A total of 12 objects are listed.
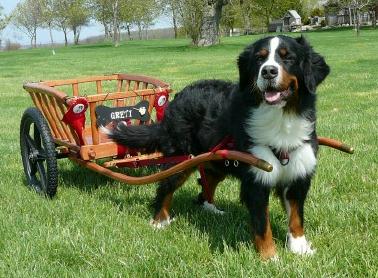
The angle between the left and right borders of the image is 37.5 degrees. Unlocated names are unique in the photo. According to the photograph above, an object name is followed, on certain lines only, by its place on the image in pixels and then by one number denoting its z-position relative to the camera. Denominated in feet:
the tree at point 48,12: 299.52
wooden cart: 16.31
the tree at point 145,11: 260.62
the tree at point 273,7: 285.84
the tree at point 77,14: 278.15
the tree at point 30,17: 315.37
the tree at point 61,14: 292.61
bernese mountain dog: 11.30
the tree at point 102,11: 239.56
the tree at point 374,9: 226.38
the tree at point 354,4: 185.57
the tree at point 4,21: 191.72
